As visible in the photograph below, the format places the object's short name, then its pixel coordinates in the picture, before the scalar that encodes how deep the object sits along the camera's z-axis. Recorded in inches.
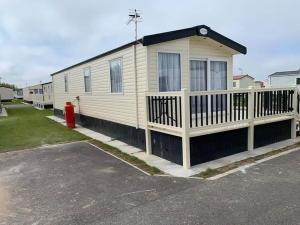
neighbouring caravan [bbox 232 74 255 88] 1657.2
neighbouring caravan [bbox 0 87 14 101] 1980.8
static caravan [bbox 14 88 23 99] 2559.1
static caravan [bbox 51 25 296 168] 213.2
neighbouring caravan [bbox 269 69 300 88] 1152.8
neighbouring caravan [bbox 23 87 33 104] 1374.3
